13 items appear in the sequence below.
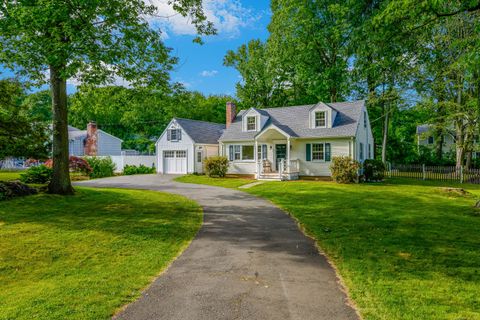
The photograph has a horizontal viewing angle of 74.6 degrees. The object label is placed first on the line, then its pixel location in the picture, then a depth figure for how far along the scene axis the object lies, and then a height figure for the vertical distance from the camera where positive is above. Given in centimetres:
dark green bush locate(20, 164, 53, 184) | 1620 -45
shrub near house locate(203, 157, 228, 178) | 2502 -21
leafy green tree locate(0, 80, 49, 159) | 1148 +143
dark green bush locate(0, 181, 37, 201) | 1190 -91
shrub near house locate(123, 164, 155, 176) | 3016 -48
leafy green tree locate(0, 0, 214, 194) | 940 +416
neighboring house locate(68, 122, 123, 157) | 4197 +314
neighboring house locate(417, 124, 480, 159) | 2661 +251
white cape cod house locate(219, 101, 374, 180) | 2308 +173
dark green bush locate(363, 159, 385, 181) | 2231 -62
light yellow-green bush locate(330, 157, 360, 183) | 2045 -59
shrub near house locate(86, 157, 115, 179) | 2691 -15
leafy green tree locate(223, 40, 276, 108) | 4044 +1044
